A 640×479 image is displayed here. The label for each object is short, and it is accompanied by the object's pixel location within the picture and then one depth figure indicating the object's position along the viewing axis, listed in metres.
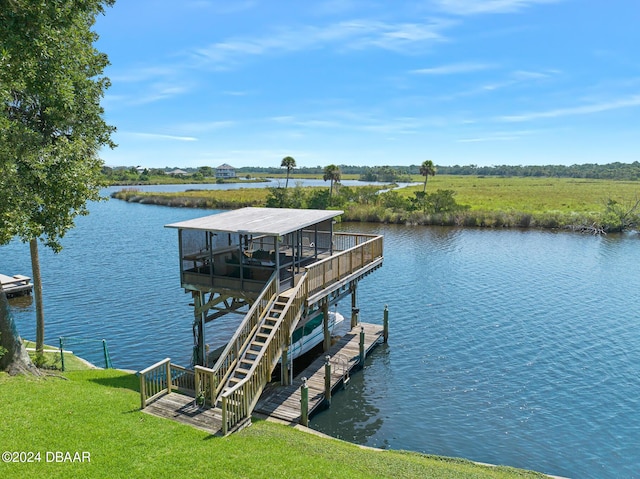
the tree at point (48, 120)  12.11
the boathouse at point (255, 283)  13.85
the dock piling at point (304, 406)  14.71
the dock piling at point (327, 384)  16.64
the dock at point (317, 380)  15.33
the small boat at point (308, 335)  19.84
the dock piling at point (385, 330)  23.17
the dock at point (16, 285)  30.31
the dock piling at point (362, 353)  20.25
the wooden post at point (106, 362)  18.14
